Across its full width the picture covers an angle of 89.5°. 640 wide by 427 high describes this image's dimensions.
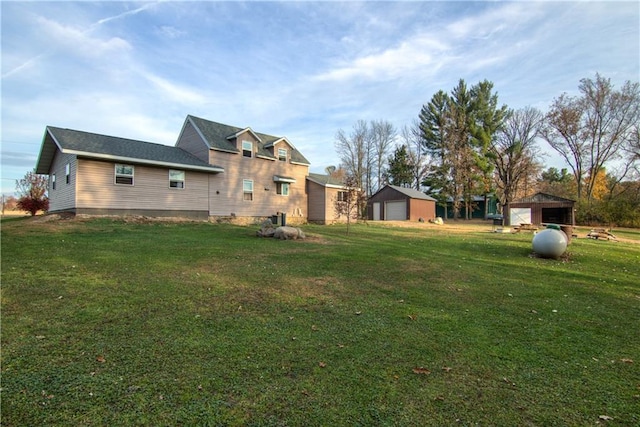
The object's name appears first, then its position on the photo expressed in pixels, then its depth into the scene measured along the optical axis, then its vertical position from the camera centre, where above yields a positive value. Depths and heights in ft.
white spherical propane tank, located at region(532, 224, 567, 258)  31.81 -2.75
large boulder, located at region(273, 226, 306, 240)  40.06 -2.42
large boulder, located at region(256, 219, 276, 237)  42.01 -2.22
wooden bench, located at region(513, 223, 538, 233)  68.17 -2.62
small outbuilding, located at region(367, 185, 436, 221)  107.96 +3.55
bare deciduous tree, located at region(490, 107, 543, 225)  127.88 +25.84
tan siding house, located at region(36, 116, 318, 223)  50.93 +7.48
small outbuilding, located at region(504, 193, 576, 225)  97.71 +1.83
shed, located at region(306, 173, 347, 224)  81.25 +3.97
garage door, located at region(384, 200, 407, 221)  108.99 +1.38
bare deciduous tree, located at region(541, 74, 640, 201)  110.83 +33.52
